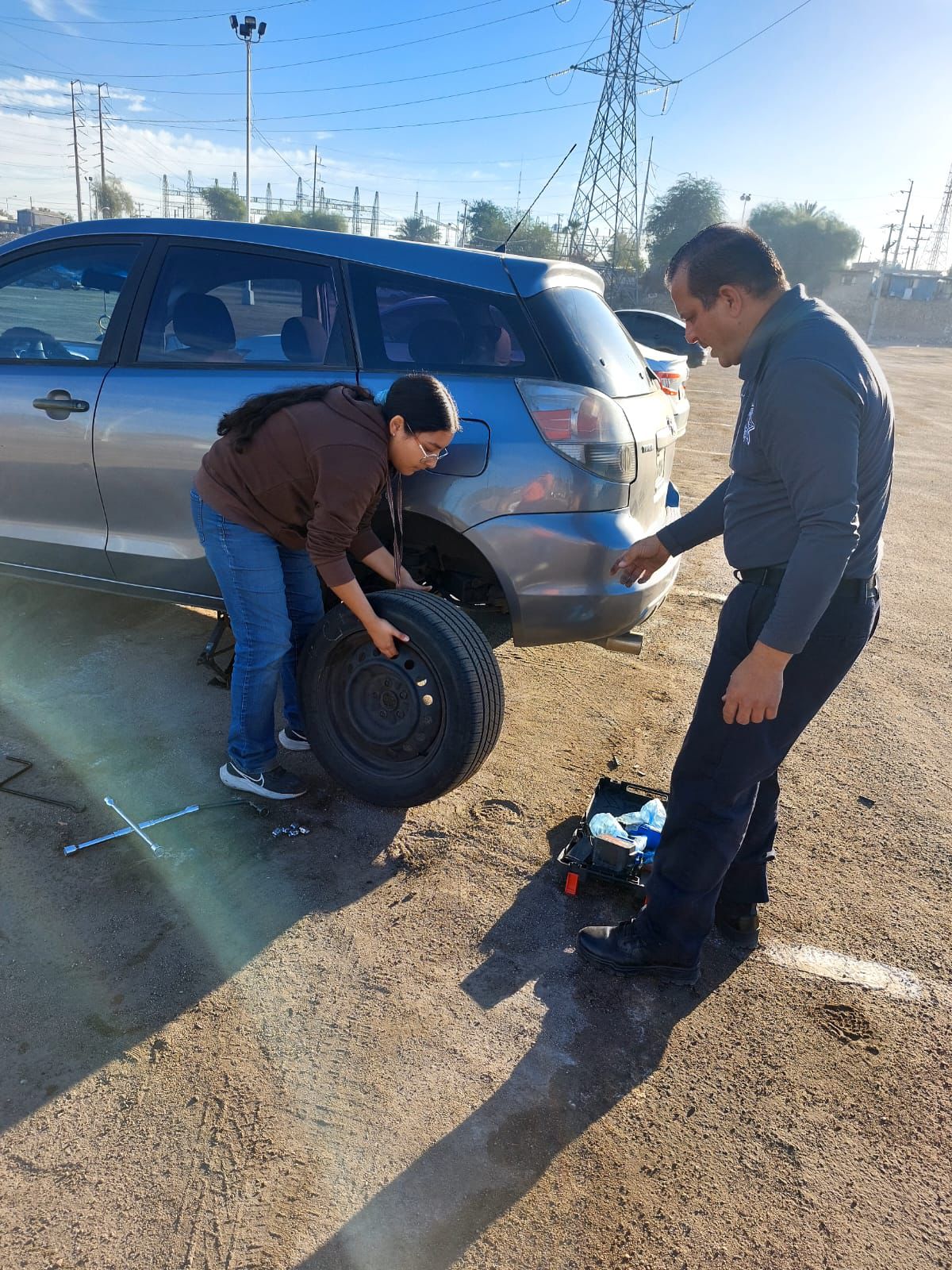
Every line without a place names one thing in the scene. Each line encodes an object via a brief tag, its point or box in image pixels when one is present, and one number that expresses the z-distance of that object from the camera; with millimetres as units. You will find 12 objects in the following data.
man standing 1911
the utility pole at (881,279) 51594
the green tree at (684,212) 59875
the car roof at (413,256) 3271
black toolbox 2836
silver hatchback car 3162
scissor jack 3947
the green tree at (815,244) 66312
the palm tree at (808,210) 67938
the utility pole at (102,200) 70625
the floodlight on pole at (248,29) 33031
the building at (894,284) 65312
